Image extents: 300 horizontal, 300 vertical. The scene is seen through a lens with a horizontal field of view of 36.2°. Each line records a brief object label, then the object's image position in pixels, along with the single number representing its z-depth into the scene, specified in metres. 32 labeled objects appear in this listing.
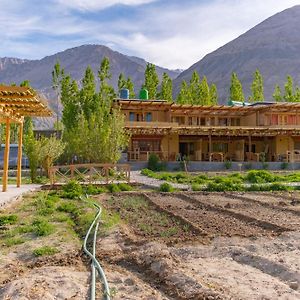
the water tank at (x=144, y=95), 43.09
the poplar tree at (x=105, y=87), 42.94
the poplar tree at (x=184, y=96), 50.41
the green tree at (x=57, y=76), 51.38
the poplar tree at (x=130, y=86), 47.80
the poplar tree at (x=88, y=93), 41.91
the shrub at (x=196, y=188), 18.12
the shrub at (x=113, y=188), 17.55
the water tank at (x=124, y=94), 41.53
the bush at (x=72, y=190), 15.59
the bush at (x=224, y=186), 18.02
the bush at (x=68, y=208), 11.95
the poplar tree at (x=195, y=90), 51.38
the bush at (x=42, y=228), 8.73
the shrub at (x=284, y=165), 31.19
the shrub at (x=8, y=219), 9.88
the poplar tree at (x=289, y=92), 51.71
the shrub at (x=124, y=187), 18.09
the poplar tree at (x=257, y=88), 53.75
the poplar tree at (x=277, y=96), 54.05
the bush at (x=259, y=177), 21.28
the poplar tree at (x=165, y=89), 50.22
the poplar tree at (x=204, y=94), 50.45
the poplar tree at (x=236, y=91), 52.59
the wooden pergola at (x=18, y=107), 12.12
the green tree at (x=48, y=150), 21.58
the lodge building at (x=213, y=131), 34.78
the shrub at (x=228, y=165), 30.42
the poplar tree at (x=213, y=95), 53.62
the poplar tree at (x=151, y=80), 50.72
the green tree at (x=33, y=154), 21.08
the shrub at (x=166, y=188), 17.67
